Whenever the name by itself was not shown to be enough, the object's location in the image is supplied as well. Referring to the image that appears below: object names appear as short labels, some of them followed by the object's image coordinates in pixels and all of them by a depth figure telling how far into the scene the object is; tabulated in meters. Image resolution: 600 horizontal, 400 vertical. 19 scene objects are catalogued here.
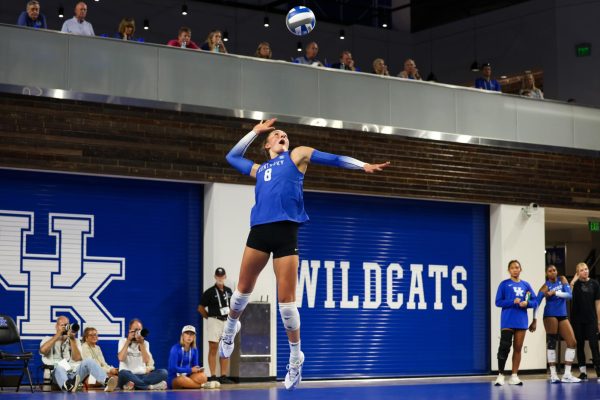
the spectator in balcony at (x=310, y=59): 20.21
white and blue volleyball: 12.77
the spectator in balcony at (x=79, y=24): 17.61
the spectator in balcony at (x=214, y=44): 19.03
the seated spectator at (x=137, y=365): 15.86
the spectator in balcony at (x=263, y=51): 19.45
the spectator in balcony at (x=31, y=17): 17.25
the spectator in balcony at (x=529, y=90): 23.12
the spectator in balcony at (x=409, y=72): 21.75
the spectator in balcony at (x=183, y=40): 18.72
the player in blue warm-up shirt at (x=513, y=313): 17.03
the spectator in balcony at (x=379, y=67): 21.17
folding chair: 15.26
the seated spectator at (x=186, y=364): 16.50
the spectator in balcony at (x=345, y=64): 20.95
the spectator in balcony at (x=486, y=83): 22.92
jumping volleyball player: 9.53
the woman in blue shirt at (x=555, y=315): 18.22
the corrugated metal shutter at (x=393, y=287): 19.95
